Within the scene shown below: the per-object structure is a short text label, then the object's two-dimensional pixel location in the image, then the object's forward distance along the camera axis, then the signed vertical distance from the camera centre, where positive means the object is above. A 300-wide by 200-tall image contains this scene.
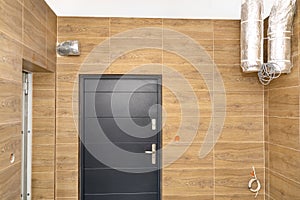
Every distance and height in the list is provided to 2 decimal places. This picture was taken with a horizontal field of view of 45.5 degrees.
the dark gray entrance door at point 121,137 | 4.05 -0.38
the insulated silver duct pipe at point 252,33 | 3.40 +0.69
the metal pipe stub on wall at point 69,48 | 3.90 +0.61
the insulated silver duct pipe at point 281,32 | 3.21 +0.66
